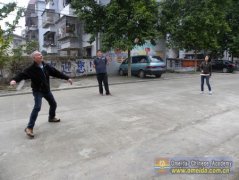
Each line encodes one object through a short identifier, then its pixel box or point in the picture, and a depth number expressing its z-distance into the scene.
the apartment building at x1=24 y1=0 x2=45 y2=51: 32.17
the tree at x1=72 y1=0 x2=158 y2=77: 12.19
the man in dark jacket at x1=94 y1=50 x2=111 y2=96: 7.61
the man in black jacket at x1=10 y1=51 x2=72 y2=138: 3.87
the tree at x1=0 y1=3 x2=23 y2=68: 9.82
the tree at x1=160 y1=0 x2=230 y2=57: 15.19
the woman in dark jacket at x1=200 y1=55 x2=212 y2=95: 7.95
